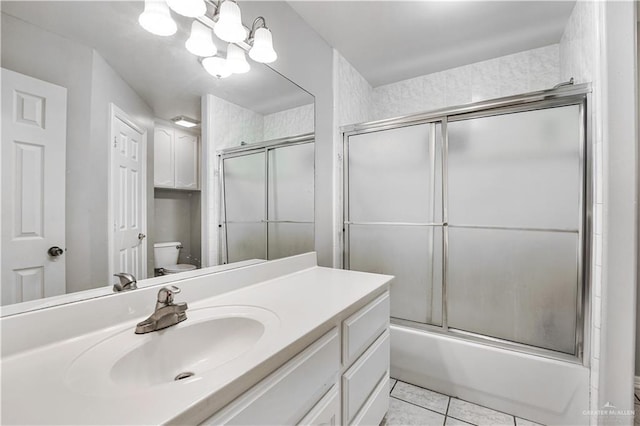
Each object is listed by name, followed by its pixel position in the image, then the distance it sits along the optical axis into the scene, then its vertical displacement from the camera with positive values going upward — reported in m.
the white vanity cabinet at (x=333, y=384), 0.65 -0.55
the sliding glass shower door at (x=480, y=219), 1.49 -0.04
